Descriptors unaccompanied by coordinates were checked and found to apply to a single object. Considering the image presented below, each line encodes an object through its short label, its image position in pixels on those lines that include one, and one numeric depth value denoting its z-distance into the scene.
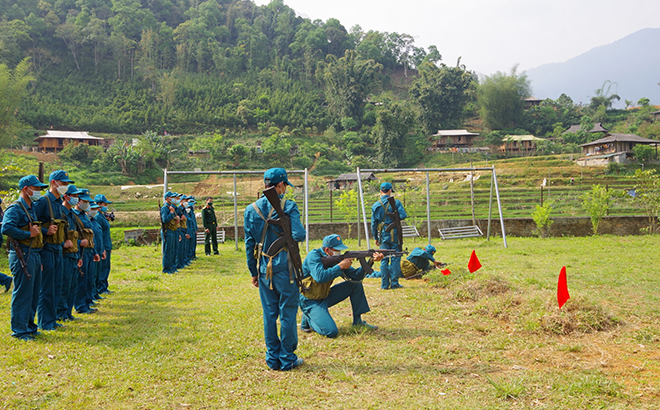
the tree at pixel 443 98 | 75.62
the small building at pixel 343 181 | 41.81
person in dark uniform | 15.91
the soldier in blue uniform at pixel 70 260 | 6.82
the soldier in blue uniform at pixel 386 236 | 9.22
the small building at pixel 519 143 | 65.00
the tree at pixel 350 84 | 79.06
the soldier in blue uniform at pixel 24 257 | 5.68
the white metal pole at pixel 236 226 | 17.17
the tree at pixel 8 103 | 49.34
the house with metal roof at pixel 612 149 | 48.12
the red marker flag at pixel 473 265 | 9.15
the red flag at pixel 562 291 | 5.93
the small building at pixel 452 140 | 68.62
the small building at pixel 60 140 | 54.16
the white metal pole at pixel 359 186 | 14.77
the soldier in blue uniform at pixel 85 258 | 7.59
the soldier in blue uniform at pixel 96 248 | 8.54
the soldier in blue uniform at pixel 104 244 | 9.22
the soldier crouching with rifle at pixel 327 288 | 5.69
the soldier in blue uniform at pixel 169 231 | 12.02
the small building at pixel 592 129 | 63.81
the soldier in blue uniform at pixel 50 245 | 6.20
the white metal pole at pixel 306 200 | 14.64
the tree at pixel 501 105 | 80.56
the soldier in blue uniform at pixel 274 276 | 4.72
